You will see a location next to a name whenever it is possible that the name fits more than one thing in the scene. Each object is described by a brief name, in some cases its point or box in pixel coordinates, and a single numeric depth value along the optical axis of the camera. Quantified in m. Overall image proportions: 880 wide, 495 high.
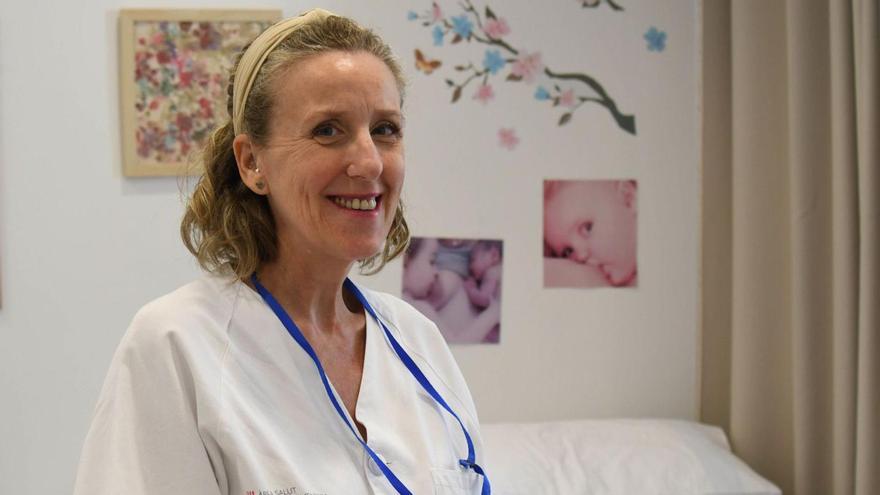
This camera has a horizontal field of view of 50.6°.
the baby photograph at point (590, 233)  2.72
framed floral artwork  2.55
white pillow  2.29
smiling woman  1.17
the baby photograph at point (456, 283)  2.68
